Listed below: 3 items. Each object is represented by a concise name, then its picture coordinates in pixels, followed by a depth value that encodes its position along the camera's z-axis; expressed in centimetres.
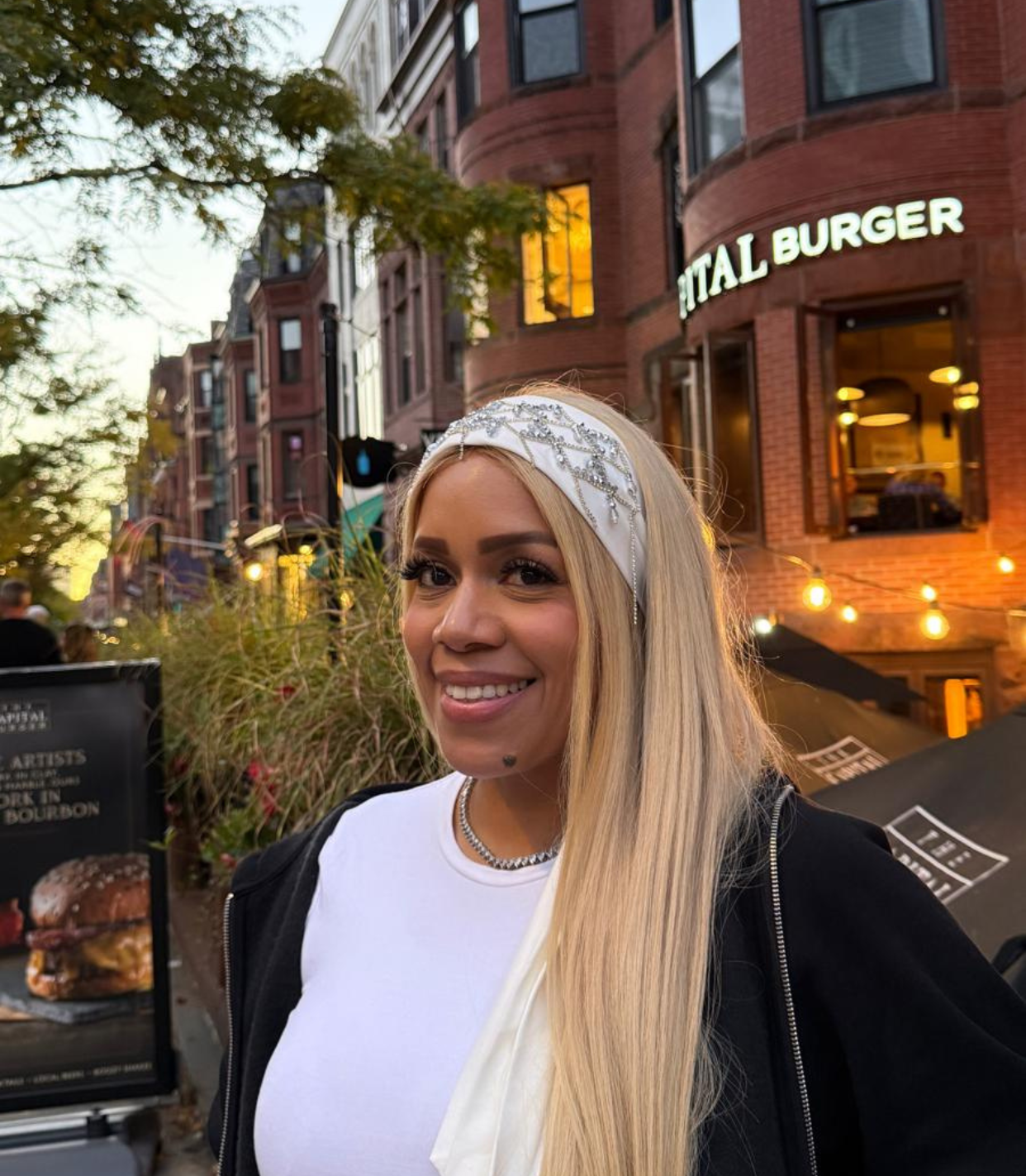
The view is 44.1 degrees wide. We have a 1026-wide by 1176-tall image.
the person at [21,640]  801
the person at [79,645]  889
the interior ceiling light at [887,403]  1188
